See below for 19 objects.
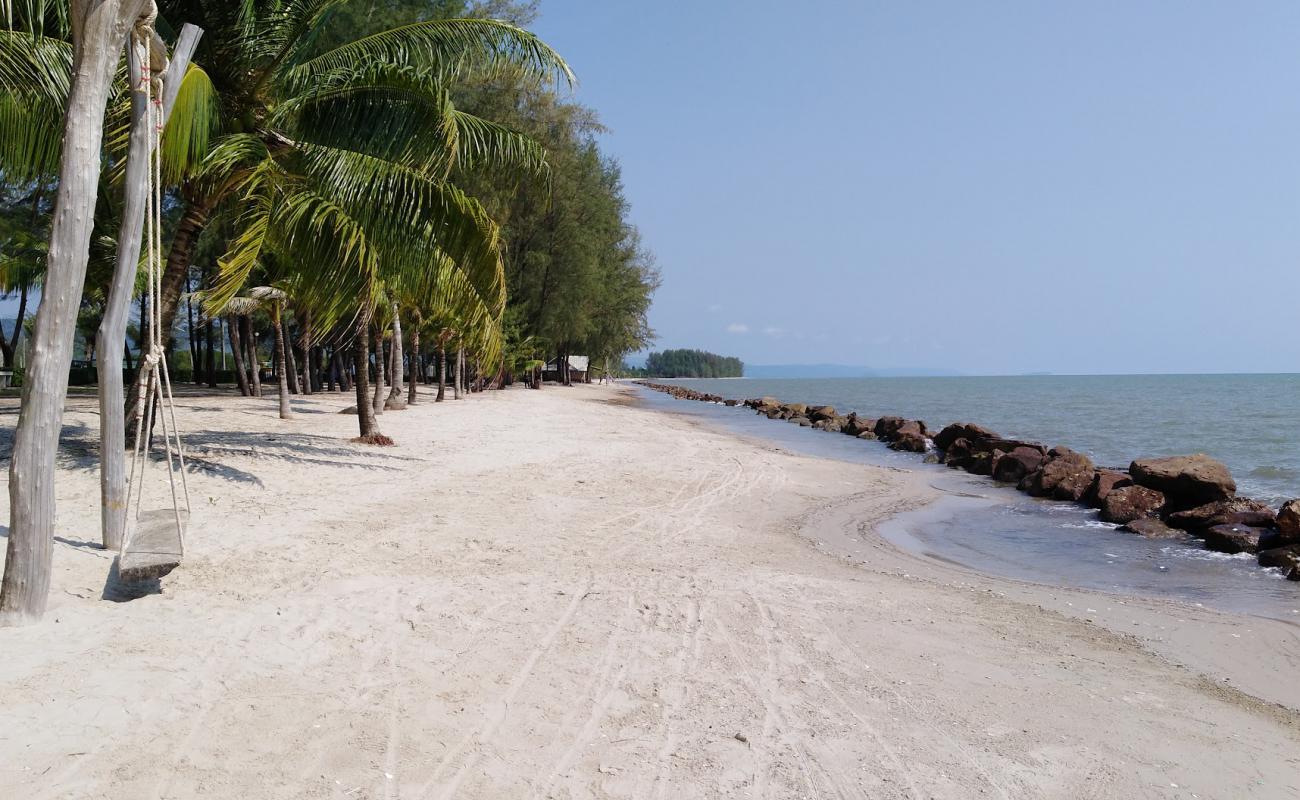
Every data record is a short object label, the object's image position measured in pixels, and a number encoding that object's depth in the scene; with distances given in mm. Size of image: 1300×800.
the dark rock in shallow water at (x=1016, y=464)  16828
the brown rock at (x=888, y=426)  28062
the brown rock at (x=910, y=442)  23906
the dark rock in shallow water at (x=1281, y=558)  9172
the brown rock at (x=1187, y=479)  12398
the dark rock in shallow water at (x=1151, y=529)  11344
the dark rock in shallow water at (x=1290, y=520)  9867
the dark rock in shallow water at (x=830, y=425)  33362
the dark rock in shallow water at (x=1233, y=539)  10195
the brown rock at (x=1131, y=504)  12281
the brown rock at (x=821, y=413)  36175
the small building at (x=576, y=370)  72069
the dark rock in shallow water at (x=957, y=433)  22020
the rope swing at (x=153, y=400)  4910
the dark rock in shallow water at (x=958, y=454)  19922
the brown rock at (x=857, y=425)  30334
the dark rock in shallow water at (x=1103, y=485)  13402
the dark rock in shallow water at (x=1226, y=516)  11078
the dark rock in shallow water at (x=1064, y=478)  14438
